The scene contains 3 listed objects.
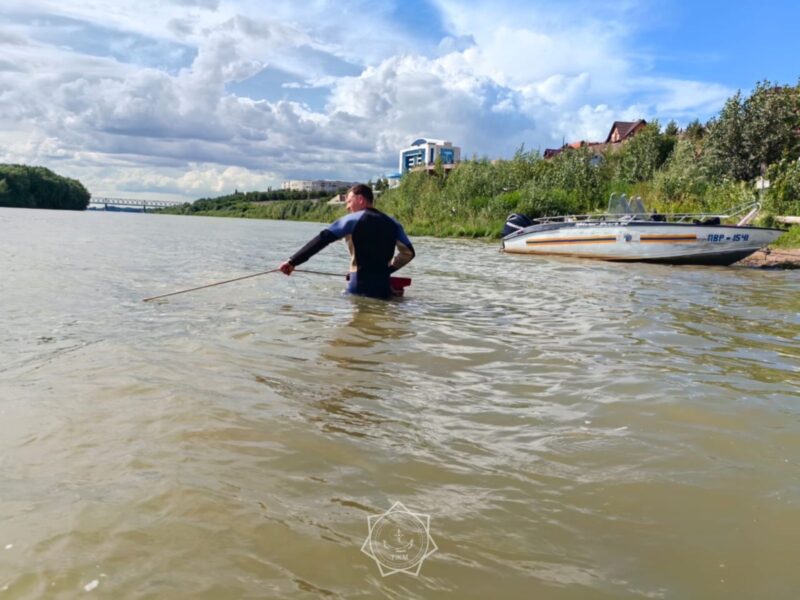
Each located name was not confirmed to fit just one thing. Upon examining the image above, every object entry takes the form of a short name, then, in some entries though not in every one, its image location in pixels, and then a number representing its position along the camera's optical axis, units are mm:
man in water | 7703
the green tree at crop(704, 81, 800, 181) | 26703
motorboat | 15664
